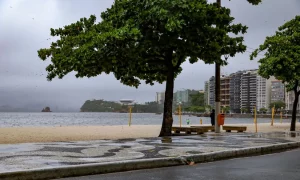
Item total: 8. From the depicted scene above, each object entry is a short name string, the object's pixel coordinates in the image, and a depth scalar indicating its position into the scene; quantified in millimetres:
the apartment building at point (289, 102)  184750
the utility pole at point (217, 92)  22642
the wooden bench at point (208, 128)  23953
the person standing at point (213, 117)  34812
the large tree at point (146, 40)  16328
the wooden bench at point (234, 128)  27091
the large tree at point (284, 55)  27547
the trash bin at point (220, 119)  22625
